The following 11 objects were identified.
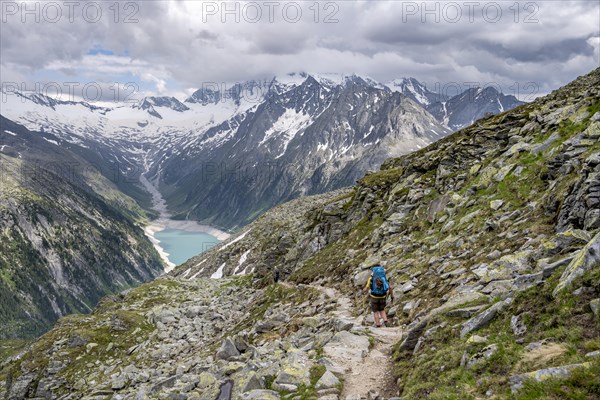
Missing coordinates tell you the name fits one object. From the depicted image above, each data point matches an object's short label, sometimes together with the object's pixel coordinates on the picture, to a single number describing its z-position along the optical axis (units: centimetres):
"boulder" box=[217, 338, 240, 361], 2446
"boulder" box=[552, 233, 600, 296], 1257
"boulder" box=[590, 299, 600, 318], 1107
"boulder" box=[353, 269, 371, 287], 3097
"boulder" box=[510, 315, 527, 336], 1258
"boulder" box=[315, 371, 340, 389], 1545
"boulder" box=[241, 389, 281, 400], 1540
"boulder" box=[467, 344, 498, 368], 1221
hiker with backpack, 2178
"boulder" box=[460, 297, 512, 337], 1428
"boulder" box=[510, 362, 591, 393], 960
